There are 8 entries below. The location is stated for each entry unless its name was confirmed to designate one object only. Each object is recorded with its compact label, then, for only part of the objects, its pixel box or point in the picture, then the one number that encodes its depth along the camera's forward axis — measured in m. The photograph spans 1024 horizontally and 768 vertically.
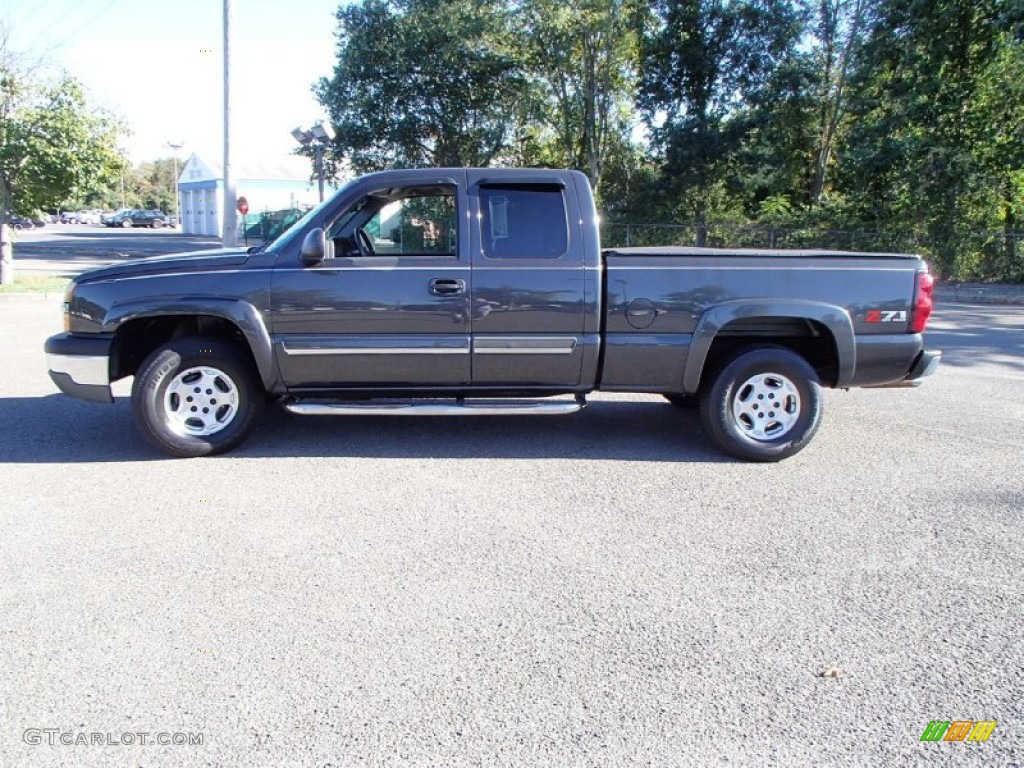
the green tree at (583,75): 26.25
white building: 48.62
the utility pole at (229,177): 15.53
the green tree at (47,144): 13.82
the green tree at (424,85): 27.83
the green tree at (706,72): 26.02
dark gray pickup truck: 5.37
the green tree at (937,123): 20.95
